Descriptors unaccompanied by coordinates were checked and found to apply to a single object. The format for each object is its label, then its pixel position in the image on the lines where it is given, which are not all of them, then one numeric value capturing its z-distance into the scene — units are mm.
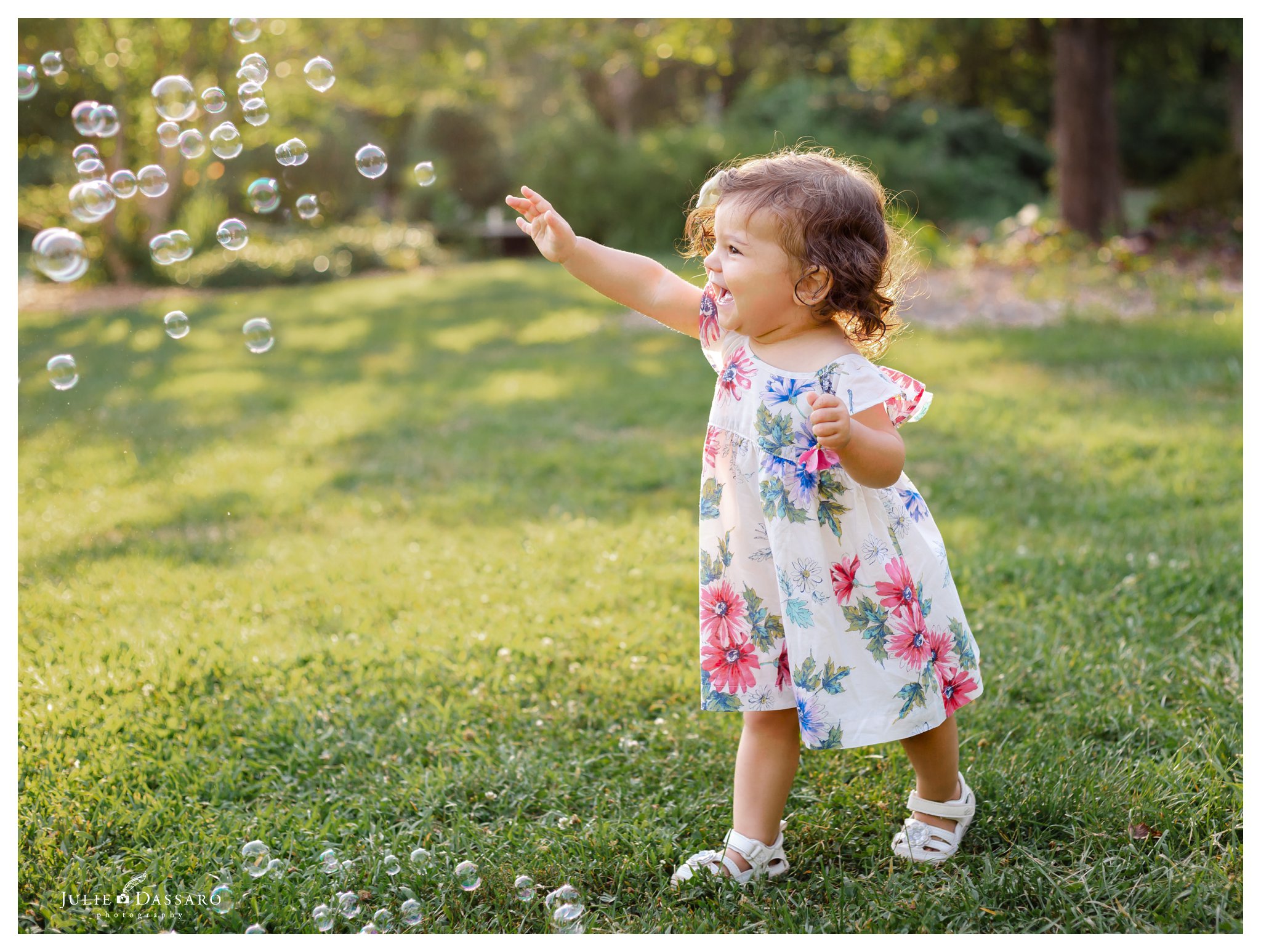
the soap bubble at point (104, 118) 2979
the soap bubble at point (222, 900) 1982
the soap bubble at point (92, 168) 3031
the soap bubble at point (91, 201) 2742
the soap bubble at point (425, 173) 2934
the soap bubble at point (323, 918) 1952
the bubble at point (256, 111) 2787
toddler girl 1949
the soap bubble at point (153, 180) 2961
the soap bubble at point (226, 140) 3000
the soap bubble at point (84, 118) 2980
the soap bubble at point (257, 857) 2070
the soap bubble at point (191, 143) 3027
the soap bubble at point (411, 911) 1973
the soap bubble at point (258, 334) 3100
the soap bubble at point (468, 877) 2033
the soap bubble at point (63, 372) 2846
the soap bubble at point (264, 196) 2998
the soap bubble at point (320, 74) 2914
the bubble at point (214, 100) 3074
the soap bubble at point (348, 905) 1981
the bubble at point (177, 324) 2883
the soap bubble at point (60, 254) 2643
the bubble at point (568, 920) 1945
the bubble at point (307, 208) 3096
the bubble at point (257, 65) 2939
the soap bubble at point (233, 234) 2852
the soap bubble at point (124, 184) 2955
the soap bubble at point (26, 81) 2994
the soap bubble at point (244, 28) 3354
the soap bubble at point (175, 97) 3033
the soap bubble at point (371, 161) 2836
